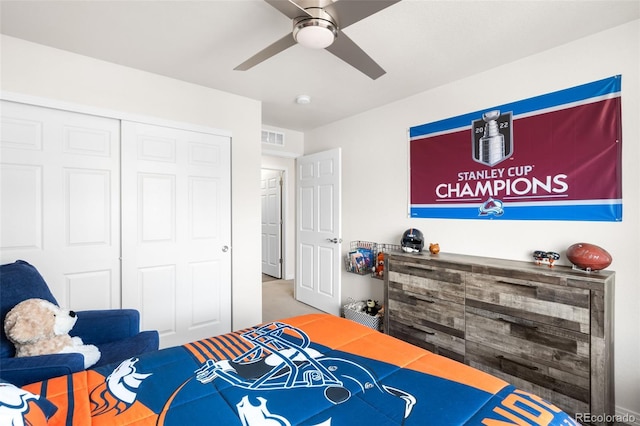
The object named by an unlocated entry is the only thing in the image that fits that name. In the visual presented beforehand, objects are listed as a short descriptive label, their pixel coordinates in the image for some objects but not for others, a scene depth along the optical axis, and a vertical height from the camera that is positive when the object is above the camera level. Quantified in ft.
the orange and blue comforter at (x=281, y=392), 3.14 -2.15
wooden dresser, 5.70 -2.45
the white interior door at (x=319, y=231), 12.24 -0.80
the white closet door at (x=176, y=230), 8.55 -0.54
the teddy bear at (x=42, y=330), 5.00 -2.00
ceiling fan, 4.46 +3.04
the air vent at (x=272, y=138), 13.26 +3.34
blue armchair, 4.42 -2.27
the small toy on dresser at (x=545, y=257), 6.78 -1.03
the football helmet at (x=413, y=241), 9.34 -0.92
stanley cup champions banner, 6.50 +1.33
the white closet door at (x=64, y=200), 6.99 +0.31
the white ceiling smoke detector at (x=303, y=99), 10.19 +3.88
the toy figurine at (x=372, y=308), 10.77 -3.45
